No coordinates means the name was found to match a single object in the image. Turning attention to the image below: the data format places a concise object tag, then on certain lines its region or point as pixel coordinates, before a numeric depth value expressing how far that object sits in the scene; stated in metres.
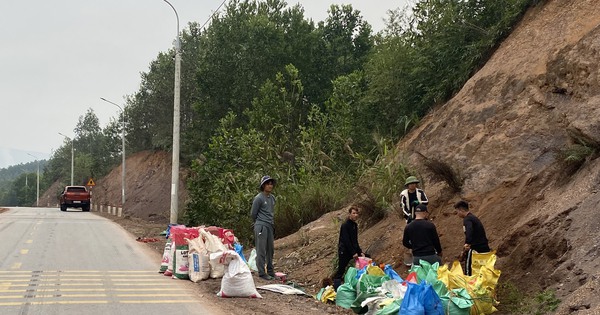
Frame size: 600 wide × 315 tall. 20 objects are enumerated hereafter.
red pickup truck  47.72
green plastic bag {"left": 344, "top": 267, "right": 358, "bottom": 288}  9.03
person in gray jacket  11.60
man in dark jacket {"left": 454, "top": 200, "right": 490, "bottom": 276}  8.32
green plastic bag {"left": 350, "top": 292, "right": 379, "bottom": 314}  8.45
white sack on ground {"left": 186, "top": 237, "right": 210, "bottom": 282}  11.20
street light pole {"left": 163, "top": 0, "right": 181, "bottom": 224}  20.98
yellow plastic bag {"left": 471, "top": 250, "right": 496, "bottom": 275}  7.87
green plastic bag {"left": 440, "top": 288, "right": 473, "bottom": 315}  7.31
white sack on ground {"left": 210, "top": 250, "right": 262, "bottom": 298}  9.68
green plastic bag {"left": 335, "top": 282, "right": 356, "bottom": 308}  8.98
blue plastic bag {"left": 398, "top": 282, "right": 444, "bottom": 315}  7.11
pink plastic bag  9.63
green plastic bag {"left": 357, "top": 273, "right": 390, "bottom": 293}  8.52
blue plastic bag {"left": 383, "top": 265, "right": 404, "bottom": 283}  8.41
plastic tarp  10.11
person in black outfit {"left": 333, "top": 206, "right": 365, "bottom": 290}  10.05
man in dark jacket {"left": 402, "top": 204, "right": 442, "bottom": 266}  8.71
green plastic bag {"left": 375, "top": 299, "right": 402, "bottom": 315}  7.52
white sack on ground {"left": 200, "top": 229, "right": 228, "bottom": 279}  11.13
